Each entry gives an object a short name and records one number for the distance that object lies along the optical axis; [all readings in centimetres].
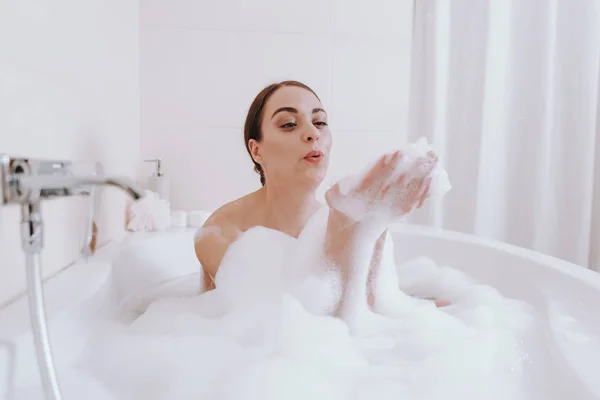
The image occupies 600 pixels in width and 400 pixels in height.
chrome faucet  57
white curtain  185
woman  109
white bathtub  70
